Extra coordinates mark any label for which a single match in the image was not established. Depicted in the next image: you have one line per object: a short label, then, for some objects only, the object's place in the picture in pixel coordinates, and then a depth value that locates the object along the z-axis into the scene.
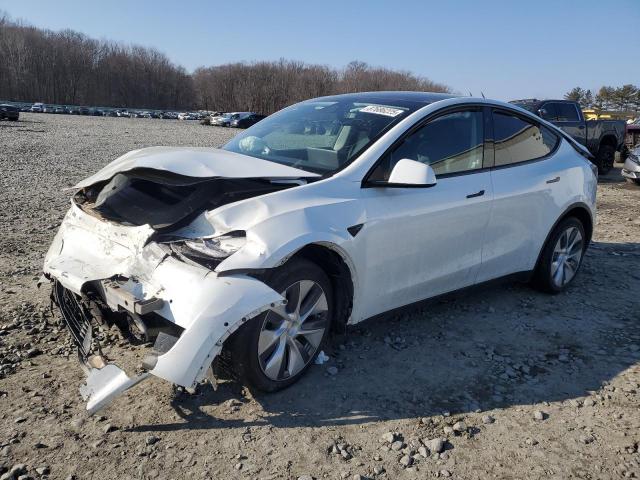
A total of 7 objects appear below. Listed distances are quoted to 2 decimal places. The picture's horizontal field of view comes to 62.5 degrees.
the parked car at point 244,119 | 37.33
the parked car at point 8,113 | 36.59
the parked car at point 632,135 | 17.88
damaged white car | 2.63
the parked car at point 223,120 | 48.72
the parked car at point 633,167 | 12.12
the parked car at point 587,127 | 12.30
